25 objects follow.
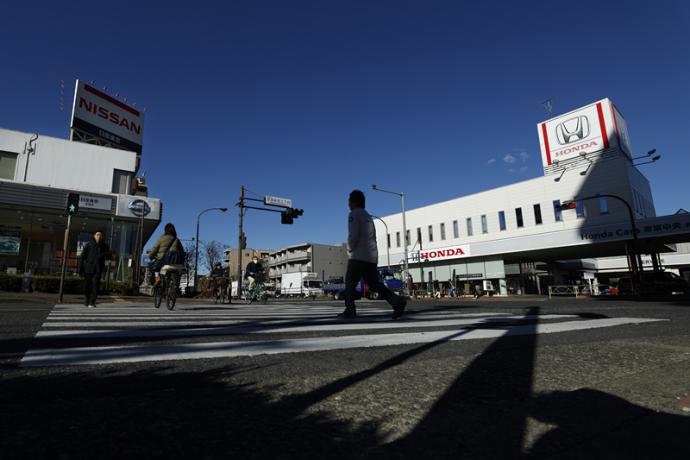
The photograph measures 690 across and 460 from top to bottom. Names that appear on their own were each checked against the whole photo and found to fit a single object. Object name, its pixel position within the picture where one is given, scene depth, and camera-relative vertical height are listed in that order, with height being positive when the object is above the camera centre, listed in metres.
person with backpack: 8.73 +1.10
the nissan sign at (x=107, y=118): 31.05 +15.05
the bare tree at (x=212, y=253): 70.86 +8.01
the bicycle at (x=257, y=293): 18.05 +0.19
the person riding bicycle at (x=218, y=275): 17.87 +1.06
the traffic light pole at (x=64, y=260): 11.25 +1.24
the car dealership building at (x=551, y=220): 30.45 +6.39
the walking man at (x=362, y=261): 5.91 +0.51
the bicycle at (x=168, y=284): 8.61 +0.33
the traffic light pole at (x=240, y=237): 25.62 +4.04
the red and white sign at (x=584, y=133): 35.78 +14.84
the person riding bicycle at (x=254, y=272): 16.36 +1.05
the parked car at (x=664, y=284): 24.61 +0.27
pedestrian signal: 12.07 +2.98
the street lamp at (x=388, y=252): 48.21 +5.15
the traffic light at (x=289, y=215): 26.08 +5.36
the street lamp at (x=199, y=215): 39.00 +8.21
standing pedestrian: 8.89 +0.82
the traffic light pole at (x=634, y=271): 22.70 +1.16
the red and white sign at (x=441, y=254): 39.81 +4.18
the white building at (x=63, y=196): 25.72 +6.88
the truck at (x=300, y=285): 46.12 +1.40
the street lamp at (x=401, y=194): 35.96 +9.88
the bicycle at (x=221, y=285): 17.66 +0.58
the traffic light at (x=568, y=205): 23.83 +5.09
